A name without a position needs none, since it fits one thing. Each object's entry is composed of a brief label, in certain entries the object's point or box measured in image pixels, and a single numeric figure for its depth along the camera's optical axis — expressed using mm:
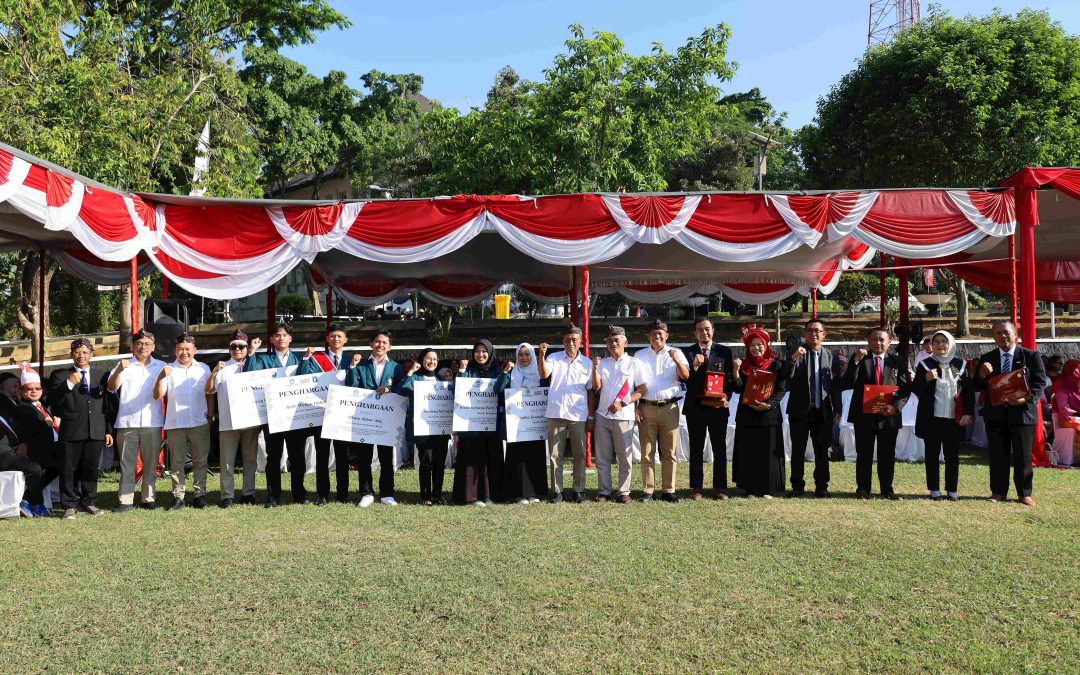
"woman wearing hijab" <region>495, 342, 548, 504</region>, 7027
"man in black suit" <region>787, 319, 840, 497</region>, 7109
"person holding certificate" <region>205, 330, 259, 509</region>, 6820
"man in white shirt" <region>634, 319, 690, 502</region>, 6898
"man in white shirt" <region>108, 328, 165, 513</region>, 6785
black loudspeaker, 9516
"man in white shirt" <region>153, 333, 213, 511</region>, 6824
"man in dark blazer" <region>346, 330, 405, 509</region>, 7031
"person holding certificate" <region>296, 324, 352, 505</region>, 6973
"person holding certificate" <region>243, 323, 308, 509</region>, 6920
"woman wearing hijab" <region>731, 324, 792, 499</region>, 7035
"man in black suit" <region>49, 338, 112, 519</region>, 6672
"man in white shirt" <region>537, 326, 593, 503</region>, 6988
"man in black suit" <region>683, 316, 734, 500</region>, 7027
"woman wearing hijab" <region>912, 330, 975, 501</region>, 6961
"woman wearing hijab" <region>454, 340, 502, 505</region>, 6992
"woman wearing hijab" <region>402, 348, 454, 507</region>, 7047
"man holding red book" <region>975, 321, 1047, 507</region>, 6805
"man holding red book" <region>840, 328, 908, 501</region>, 6996
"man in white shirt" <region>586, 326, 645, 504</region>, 6871
